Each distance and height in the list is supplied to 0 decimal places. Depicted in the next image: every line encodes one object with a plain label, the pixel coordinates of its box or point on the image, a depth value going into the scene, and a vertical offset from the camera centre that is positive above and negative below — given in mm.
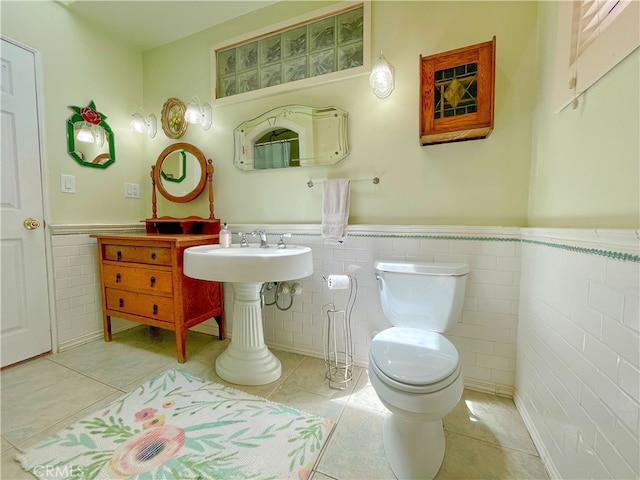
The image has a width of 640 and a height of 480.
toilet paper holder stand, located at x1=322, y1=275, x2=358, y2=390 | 1620 -754
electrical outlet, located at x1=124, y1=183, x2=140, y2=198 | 2212 +266
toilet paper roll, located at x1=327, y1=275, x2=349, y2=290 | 1461 -339
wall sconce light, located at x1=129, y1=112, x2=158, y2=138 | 2176 +814
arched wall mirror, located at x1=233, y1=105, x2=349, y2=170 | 1654 +554
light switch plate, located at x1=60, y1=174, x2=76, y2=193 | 1827 +266
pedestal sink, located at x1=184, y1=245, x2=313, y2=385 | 1212 -273
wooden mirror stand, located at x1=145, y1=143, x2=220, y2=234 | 2002 +175
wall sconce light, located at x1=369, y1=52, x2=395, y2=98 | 1408 +782
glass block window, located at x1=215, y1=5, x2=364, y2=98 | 1624 +1121
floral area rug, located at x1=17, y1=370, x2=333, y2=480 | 964 -907
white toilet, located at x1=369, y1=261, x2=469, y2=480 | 866 -510
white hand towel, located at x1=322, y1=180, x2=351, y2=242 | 1606 +73
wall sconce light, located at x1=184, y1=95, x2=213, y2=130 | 1950 +800
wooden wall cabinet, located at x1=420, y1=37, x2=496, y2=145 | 1212 +614
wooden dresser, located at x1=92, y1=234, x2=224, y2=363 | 1658 -441
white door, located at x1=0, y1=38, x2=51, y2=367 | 1580 +41
